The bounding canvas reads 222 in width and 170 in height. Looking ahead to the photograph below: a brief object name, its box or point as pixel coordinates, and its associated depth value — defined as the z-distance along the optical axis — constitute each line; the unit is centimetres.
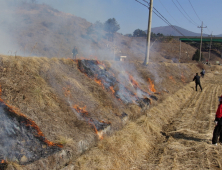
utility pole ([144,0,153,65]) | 1490
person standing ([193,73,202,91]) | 1629
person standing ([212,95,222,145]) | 610
